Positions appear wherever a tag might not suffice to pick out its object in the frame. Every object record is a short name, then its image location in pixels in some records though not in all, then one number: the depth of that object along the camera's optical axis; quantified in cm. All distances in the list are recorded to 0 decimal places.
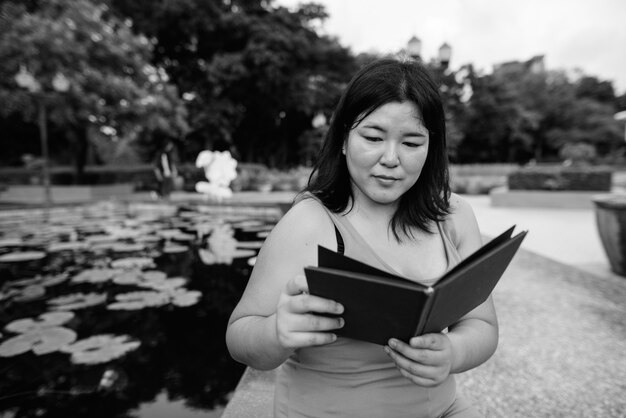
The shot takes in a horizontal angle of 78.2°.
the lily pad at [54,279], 302
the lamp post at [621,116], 823
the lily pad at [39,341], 190
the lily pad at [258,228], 546
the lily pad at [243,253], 395
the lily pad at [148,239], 470
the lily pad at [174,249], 415
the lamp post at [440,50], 868
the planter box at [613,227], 337
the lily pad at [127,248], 423
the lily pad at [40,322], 215
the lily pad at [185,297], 261
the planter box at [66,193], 1285
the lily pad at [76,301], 249
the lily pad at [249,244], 432
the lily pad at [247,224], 580
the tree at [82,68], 791
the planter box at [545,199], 965
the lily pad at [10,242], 457
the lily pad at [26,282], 302
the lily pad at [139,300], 251
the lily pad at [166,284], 291
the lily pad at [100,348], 185
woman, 83
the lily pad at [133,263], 351
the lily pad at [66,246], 432
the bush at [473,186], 1487
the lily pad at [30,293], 268
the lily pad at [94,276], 311
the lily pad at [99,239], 471
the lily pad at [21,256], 382
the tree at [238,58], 1612
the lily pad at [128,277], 304
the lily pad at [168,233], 502
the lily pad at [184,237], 483
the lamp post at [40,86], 759
